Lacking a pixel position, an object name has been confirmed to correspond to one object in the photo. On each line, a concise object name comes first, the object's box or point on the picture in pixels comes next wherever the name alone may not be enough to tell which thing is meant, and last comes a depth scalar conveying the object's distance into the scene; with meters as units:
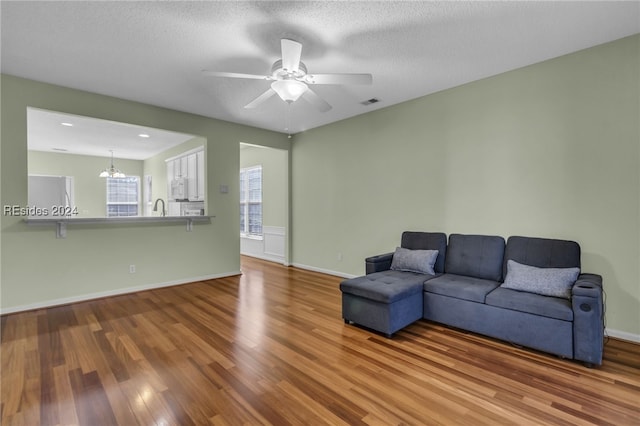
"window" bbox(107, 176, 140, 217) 8.68
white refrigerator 6.46
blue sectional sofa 2.34
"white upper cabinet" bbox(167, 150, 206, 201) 5.63
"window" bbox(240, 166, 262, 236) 7.20
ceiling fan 2.42
